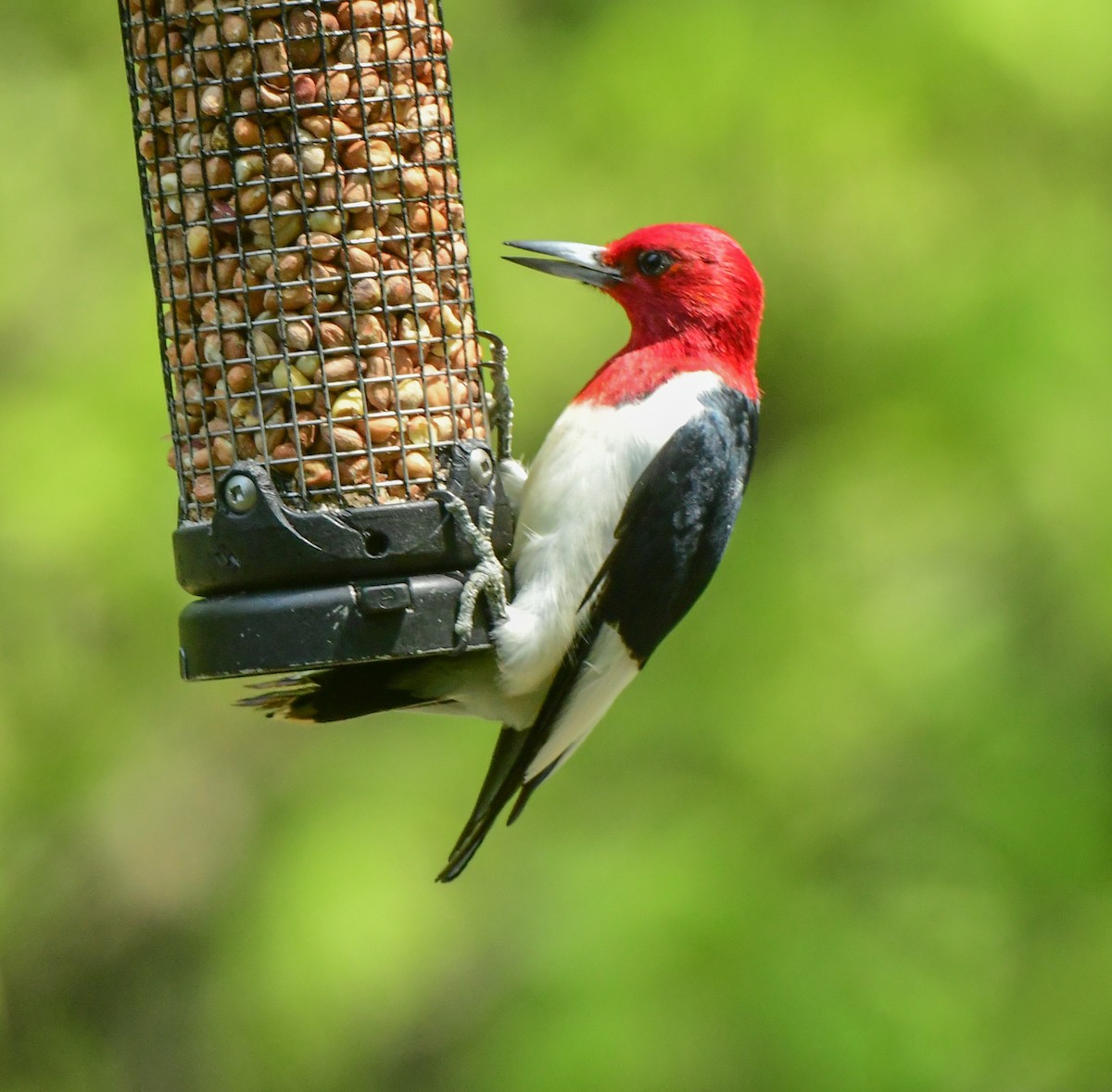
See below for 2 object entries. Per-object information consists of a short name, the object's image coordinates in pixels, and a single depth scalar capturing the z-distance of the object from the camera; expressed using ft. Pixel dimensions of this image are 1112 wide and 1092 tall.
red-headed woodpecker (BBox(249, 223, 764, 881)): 22.03
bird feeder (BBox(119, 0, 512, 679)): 19.81
